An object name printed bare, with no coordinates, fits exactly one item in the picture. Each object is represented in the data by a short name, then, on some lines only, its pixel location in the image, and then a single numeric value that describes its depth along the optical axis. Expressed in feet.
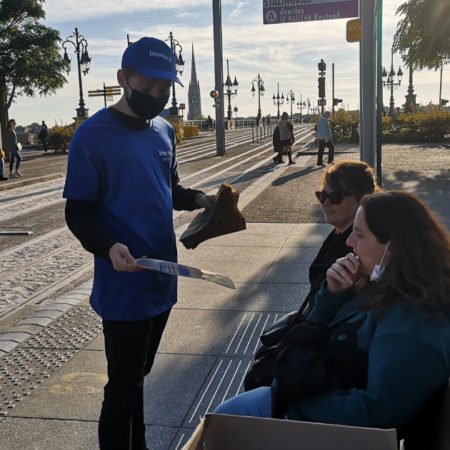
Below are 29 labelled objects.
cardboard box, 4.97
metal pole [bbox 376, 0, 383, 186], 25.94
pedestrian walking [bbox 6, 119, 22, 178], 64.23
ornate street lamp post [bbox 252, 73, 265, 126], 222.89
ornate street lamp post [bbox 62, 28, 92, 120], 114.52
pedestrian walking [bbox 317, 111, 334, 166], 60.64
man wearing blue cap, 7.56
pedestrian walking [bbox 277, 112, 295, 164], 64.80
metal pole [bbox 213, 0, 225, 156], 76.32
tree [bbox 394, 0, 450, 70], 68.95
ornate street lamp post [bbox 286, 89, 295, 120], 340.33
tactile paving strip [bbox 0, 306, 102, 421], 12.14
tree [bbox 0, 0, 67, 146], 127.03
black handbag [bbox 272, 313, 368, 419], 6.02
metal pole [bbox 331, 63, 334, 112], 175.00
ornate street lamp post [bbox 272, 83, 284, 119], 298.97
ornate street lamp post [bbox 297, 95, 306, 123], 432.46
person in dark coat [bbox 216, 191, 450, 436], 5.44
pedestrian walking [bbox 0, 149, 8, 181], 60.76
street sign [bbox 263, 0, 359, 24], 32.55
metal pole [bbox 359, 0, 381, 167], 27.17
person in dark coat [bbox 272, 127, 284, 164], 65.98
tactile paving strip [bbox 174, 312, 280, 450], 10.73
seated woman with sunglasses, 9.43
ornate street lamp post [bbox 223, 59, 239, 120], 174.29
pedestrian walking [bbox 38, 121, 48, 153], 115.14
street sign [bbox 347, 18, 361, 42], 27.81
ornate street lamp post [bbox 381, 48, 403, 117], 174.42
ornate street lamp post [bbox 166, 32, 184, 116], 116.98
